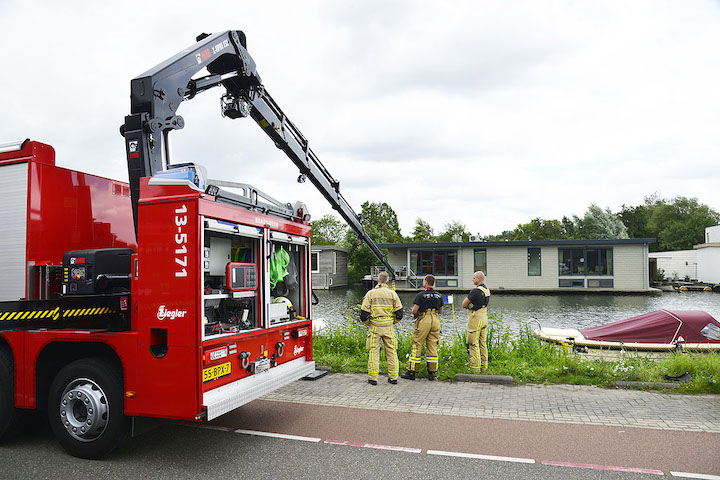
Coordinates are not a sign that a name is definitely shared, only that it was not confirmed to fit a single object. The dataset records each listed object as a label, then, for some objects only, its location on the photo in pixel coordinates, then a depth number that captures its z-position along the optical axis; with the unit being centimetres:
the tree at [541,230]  7312
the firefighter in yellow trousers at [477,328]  879
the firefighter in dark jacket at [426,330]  869
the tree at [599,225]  6562
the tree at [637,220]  7844
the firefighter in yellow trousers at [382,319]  836
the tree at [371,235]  4881
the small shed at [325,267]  4384
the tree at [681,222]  7119
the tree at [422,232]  6906
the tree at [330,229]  7619
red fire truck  470
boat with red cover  1077
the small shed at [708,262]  4222
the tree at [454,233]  6731
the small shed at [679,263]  4741
